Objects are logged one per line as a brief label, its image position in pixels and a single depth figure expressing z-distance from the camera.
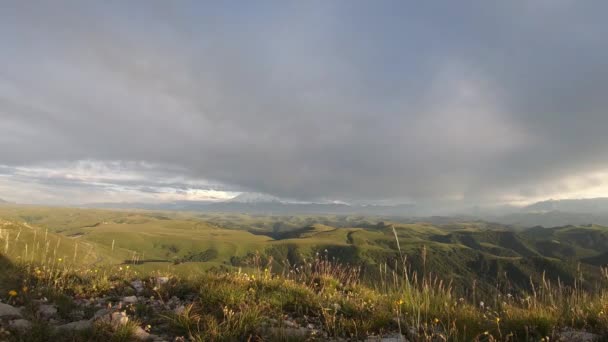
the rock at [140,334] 5.05
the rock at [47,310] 6.15
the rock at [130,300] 7.02
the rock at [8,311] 5.54
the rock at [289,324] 5.87
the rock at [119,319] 5.15
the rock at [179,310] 5.84
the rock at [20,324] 4.98
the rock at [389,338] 5.14
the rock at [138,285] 8.10
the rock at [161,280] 8.40
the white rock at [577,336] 5.21
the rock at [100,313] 5.76
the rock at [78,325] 5.13
